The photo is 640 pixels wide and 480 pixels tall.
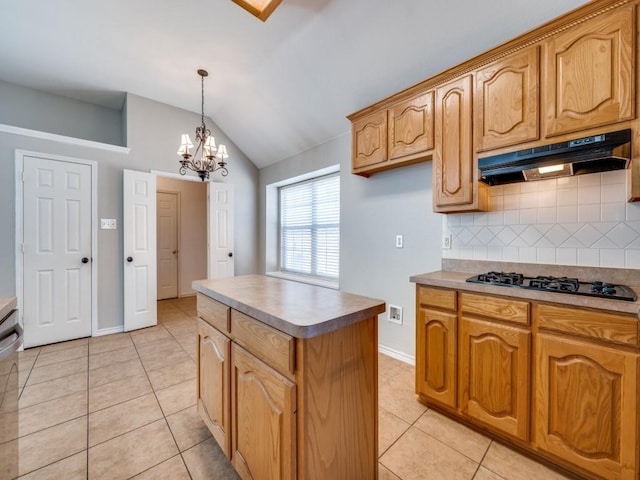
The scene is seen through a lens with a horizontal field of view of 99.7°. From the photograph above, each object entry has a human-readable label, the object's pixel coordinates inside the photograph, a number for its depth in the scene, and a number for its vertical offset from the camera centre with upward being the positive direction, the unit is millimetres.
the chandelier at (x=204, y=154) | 2547 +830
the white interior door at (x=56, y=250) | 2930 -137
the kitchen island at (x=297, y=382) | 947 -571
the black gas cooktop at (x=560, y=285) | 1268 -249
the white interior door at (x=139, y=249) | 3451 -137
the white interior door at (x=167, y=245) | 5172 -123
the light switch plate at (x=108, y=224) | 3356 +184
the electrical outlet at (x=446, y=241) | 2254 -16
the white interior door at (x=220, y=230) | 4160 +137
